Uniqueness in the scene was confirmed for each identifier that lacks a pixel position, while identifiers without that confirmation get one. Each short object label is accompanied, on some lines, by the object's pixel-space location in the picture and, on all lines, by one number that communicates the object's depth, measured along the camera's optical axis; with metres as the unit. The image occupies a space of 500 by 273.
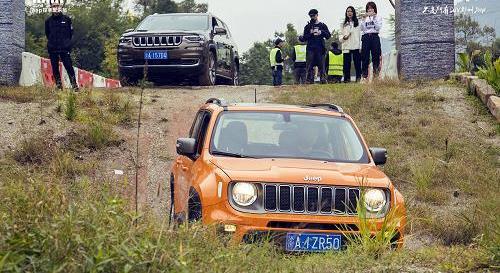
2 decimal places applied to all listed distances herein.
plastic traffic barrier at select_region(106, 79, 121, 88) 36.11
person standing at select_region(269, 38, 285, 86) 23.84
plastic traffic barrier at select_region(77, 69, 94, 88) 28.85
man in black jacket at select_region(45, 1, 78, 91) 17.33
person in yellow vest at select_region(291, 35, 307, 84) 22.92
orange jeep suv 7.68
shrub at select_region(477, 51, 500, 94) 16.53
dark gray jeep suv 18.58
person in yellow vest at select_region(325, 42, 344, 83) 21.52
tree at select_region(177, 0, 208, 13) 93.12
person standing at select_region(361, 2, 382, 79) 18.25
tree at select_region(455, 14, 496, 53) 81.56
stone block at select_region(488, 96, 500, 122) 15.11
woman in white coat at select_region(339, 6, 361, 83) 19.11
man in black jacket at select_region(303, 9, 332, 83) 18.95
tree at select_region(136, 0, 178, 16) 86.00
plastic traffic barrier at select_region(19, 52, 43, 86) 20.05
